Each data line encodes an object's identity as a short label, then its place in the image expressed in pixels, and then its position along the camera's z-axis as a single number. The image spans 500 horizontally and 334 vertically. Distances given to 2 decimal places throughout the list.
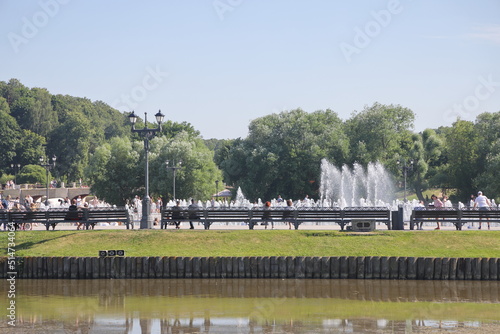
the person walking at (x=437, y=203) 37.09
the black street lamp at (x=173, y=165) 71.95
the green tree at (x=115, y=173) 79.00
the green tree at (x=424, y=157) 89.19
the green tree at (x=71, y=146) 140.70
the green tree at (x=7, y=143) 134.62
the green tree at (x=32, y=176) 126.00
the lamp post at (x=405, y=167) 77.25
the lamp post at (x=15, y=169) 125.33
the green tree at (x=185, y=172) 77.44
